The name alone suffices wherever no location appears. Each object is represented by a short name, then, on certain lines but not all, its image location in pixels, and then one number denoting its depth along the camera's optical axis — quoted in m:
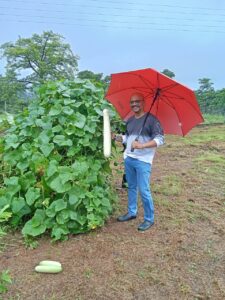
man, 2.12
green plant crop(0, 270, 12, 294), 1.19
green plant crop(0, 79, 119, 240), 2.04
